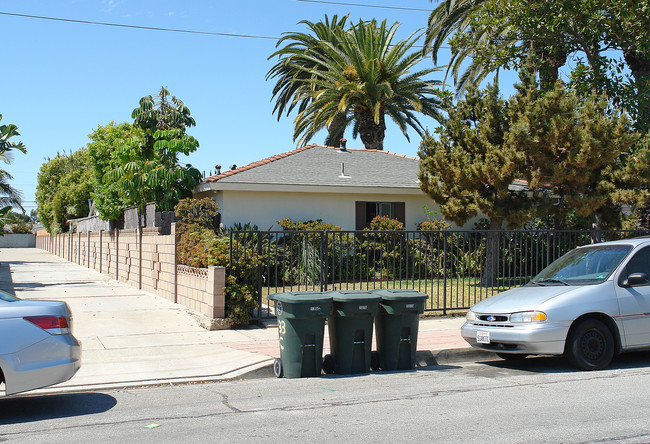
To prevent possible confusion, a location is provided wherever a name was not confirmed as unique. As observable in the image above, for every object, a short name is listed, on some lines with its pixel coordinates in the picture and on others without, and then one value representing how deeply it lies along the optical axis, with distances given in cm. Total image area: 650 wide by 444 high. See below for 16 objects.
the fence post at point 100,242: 2741
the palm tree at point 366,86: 2712
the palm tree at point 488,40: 1698
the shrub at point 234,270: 1168
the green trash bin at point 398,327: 866
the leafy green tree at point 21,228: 9394
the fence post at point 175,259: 1474
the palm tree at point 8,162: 2216
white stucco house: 1927
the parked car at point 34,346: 594
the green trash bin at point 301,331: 809
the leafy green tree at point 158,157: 1958
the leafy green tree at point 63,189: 4900
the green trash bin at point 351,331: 836
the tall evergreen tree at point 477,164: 1659
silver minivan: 823
